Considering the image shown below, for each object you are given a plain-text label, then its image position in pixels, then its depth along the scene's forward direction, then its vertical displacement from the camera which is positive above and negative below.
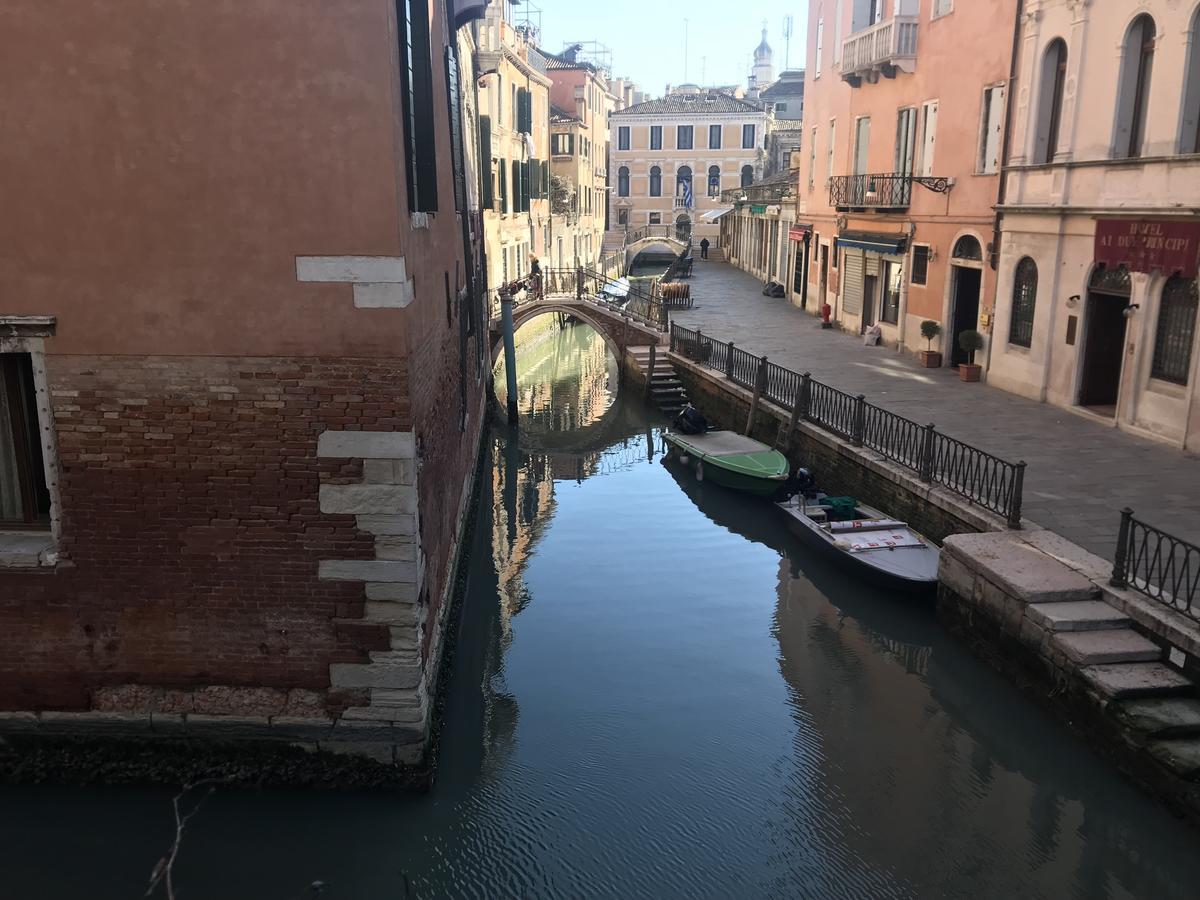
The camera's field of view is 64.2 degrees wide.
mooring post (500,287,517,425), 21.67 -2.75
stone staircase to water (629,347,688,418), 21.89 -3.66
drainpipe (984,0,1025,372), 15.91 +1.38
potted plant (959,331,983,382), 17.50 -2.14
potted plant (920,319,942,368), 19.23 -2.42
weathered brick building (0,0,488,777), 5.93 -0.96
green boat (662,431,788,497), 15.19 -3.76
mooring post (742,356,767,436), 17.30 -2.87
